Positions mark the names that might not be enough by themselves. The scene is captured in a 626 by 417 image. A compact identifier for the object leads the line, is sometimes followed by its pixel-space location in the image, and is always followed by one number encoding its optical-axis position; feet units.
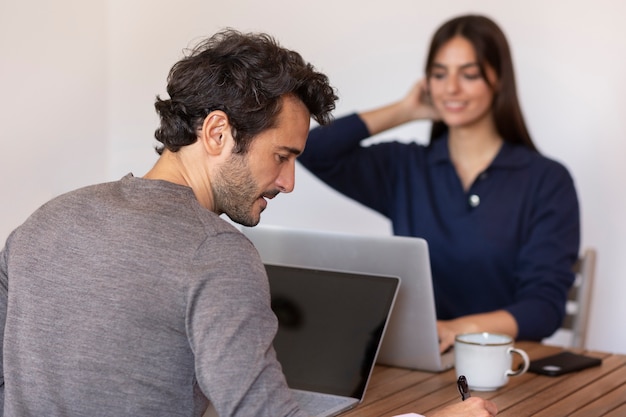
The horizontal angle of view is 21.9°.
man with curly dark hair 6.69
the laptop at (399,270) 8.39
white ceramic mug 8.15
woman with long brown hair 10.32
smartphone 8.52
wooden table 7.84
